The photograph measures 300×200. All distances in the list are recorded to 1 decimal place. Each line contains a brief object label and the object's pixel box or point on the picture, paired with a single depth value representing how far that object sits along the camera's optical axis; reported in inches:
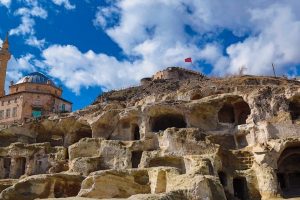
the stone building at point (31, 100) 2138.9
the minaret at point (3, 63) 2407.9
